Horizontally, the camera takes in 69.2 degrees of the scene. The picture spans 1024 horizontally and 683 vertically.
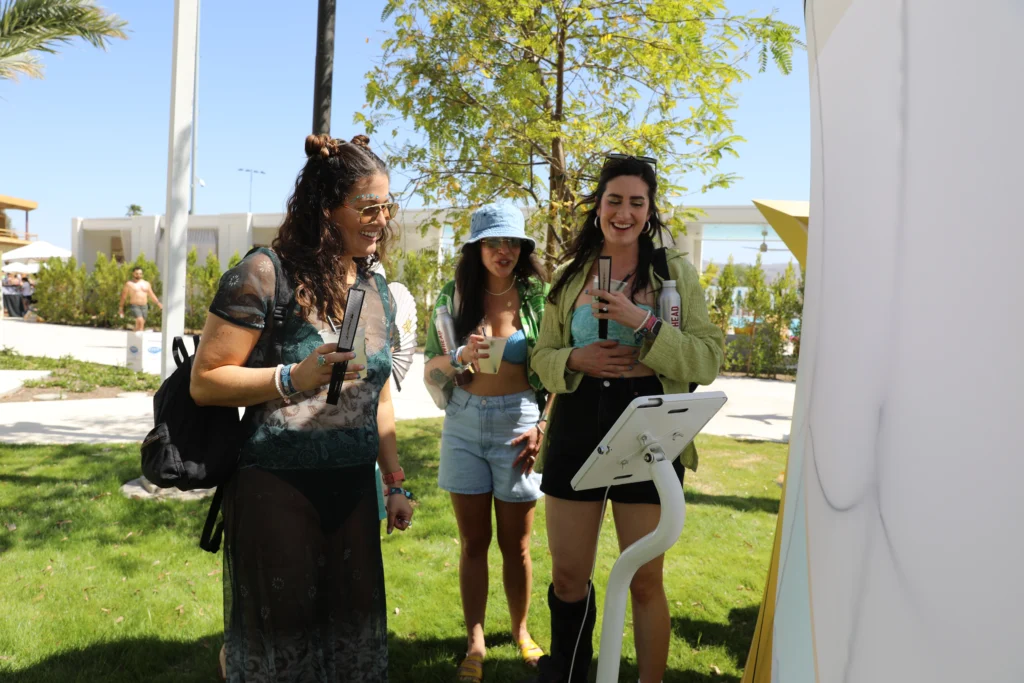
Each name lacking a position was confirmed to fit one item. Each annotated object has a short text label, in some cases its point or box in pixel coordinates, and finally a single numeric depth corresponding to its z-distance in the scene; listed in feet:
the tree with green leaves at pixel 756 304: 61.00
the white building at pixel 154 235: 111.45
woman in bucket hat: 10.40
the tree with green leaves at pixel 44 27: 38.29
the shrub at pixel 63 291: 86.12
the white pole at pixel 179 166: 17.54
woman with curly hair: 6.66
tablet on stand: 5.60
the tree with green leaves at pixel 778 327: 60.85
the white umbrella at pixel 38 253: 97.47
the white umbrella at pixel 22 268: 111.04
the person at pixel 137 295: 53.67
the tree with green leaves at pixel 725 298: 60.01
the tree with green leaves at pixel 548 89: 18.74
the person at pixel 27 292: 100.17
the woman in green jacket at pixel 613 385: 8.55
